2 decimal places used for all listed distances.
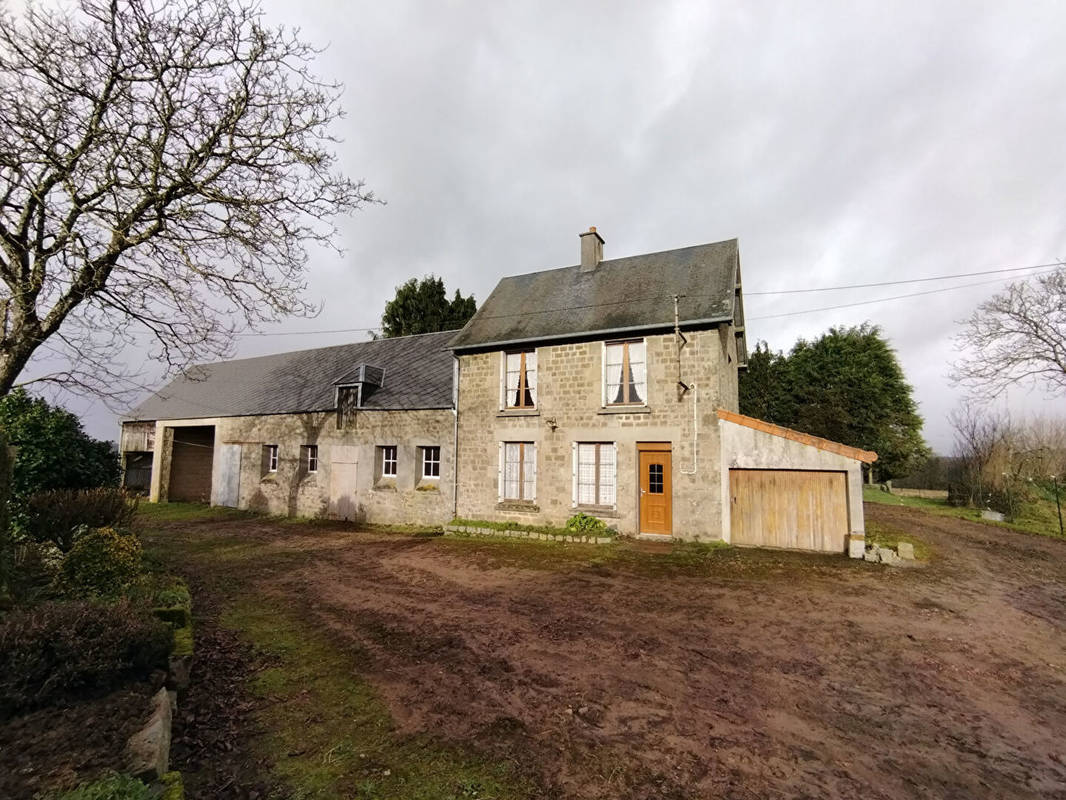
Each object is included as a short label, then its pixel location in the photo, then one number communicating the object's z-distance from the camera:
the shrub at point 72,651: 3.56
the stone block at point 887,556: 10.70
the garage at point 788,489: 11.20
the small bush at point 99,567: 6.09
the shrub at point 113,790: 2.58
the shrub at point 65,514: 7.85
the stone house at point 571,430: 12.09
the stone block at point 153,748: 3.05
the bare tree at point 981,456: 19.95
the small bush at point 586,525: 12.90
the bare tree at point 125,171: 7.24
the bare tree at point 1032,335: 20.77
